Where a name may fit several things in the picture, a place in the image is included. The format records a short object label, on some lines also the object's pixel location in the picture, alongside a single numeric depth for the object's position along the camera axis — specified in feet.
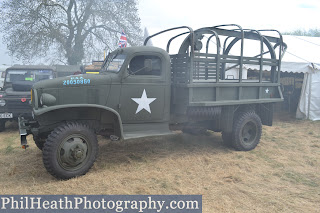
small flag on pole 39.49
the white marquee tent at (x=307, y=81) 30.66
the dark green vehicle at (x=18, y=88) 22.39
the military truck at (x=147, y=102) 13.37
